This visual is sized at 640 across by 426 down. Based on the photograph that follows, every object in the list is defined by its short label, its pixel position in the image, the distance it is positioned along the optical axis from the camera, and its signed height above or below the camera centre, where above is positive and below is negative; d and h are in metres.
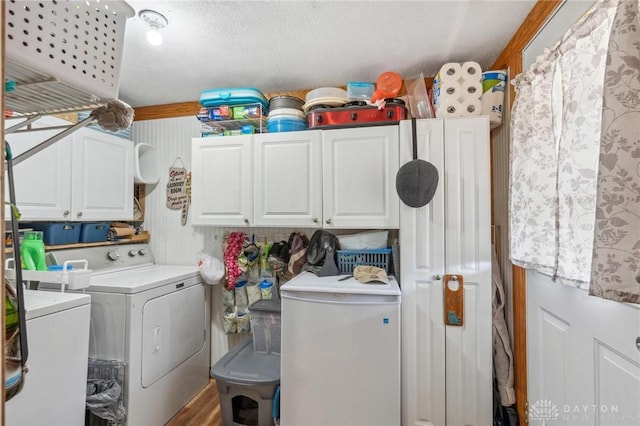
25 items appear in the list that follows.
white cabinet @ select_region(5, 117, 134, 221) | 1.71 +0.29
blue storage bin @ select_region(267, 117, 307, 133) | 2.04 +0.69
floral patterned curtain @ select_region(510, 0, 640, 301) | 0.79 +0.23
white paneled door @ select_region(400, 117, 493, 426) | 1.64 -0.38
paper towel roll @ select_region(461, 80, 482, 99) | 1.75 +0.80
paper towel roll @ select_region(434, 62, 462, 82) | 1.77 +0.93
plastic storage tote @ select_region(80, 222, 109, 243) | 2.08 -0.10
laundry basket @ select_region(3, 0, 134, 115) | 0.62 +0.41
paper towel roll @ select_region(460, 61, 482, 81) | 1.74 +0.91
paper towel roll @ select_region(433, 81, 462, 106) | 1.77 +0.81
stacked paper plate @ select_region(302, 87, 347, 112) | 1.97 +0.86
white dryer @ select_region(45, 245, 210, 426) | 1.67 -0.71
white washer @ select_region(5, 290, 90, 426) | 1.20 -0.67
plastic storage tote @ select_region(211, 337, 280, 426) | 1.74 -1.07
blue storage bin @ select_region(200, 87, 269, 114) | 2.09 +0.92
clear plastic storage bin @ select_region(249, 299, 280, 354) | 2.02 -0.79
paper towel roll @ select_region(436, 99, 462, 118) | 1.76 +0.69
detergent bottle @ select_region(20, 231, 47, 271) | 1.55 -0.20
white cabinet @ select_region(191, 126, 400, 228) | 1.84 +0.28
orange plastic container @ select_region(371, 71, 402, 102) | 1.87 +0.89
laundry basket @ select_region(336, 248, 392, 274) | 1.93 -0.28
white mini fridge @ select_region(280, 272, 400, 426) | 1.55 -0.77
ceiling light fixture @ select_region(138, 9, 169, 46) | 1.45 +1.05
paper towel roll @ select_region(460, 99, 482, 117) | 1.74 +0.69
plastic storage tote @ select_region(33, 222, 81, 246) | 1.88 -0.09
